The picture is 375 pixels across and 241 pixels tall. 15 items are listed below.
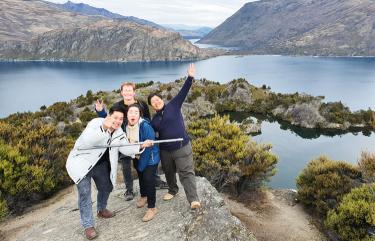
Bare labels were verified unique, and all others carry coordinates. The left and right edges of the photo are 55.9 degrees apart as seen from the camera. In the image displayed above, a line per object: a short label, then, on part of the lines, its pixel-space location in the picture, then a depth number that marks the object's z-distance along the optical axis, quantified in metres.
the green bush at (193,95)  42.53
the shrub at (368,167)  12.65
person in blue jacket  6.99
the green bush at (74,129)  22.71
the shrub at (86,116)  28.94
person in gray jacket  6.60
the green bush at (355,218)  9.82
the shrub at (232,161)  13.23
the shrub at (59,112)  31.77
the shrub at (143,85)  49.28
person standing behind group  7.64
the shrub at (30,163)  11.50
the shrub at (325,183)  12.19
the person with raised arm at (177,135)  7.21
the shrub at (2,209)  10.04
